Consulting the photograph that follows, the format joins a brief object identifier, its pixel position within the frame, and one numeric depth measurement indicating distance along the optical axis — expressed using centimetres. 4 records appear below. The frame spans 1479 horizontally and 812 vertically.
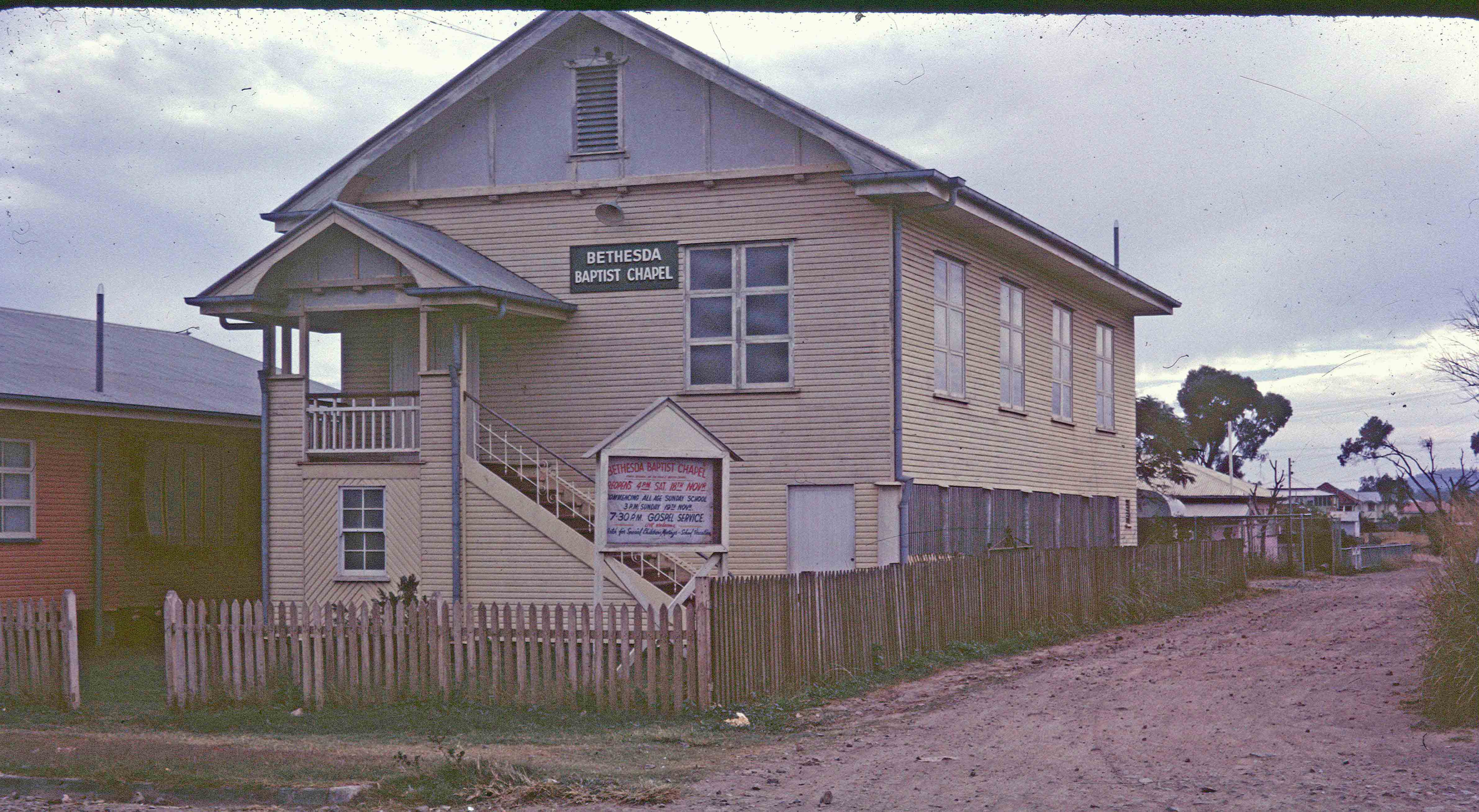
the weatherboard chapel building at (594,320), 2122
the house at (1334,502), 7750
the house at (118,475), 2312
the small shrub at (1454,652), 1238
